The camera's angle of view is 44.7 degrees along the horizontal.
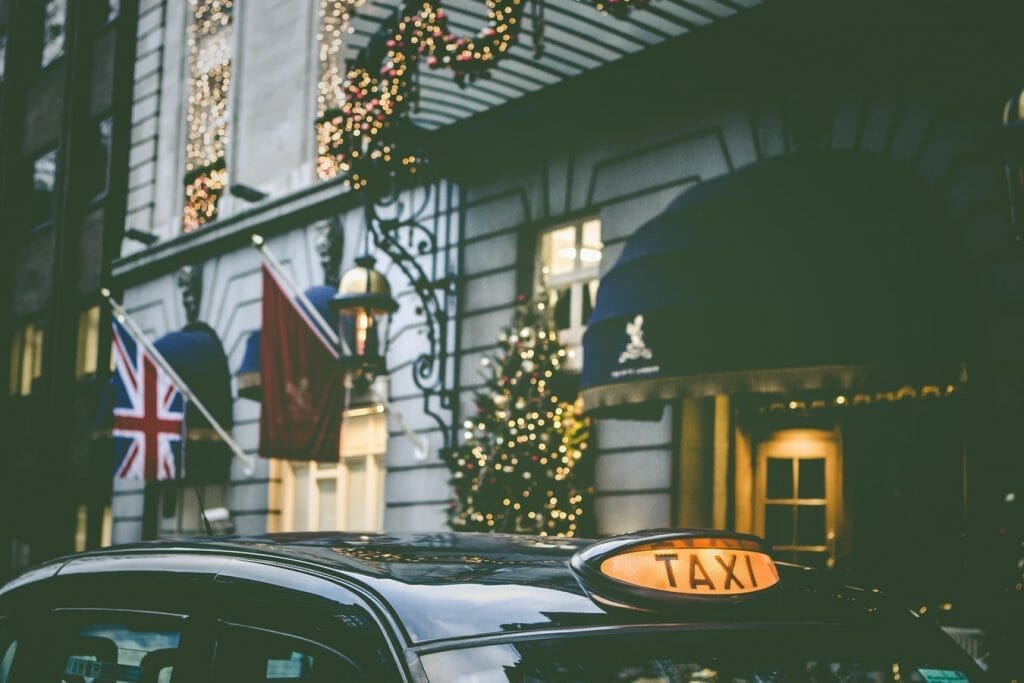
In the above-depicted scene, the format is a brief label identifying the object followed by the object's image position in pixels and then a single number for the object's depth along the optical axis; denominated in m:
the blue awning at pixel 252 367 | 15.29
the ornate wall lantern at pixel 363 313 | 12.35
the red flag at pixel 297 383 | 13.30
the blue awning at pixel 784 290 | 8.54
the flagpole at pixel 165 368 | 13.86
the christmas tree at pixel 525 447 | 11.52
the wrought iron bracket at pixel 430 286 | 13.70
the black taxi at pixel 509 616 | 2.26
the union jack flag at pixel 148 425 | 12.22
